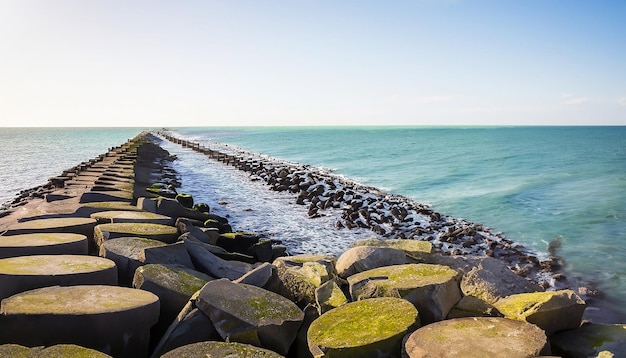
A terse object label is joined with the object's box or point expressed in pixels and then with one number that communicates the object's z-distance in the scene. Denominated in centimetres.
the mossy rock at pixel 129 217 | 756
